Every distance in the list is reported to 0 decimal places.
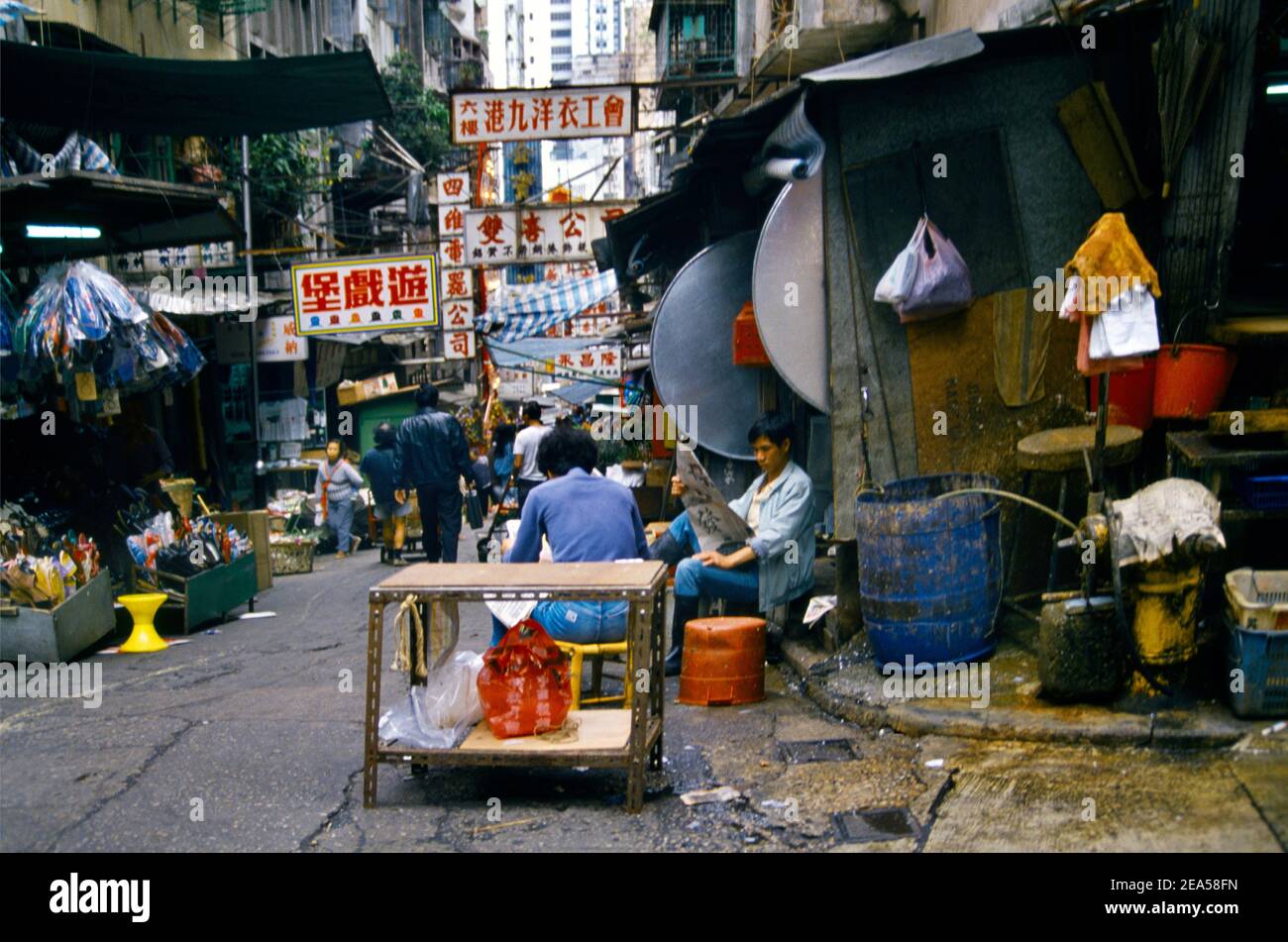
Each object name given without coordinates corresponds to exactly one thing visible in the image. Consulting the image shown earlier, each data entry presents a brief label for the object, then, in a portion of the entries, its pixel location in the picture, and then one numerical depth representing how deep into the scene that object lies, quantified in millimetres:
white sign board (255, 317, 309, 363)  20359
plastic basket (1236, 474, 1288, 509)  6145
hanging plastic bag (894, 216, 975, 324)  7547
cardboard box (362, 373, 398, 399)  27875
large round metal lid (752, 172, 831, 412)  8008
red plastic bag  5508
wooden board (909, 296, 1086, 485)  7719
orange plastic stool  7250
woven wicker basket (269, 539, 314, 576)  16828
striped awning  18047
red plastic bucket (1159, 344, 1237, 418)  6758
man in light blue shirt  7859
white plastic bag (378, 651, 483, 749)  5542
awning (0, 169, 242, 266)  9481
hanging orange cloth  6137
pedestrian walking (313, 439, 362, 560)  19062
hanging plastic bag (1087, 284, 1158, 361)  6086
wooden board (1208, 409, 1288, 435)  6184
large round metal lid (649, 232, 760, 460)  10602
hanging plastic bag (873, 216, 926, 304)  7574
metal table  5180
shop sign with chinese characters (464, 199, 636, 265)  18172
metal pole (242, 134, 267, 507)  20297
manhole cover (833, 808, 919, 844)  4883
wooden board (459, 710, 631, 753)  5332
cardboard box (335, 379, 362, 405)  27162
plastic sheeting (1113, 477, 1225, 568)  5500
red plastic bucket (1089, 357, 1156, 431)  7129
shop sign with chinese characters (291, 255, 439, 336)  16000
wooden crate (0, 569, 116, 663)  9320
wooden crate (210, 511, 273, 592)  13672
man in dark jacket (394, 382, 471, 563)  13477
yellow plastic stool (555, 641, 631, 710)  6492
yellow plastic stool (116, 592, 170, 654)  10312
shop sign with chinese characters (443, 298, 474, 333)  21914
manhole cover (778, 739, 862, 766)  6094
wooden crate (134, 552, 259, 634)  11047
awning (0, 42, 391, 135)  10508
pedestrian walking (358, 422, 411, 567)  17266
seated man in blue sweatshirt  6508
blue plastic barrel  6555
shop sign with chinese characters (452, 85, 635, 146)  14172
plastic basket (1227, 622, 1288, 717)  5434
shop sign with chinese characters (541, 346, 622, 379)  23875
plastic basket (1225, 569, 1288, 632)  5383
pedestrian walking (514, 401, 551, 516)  14805
